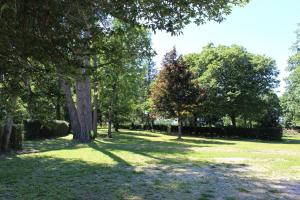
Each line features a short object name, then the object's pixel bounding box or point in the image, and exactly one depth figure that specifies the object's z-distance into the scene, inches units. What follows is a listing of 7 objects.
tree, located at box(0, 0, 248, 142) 131.9
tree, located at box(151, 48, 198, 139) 884.8
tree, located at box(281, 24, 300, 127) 1108.6
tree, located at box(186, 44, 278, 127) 1164.1
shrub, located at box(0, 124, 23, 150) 436.7
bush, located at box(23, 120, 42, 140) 682.8
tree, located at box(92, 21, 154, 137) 802.7
